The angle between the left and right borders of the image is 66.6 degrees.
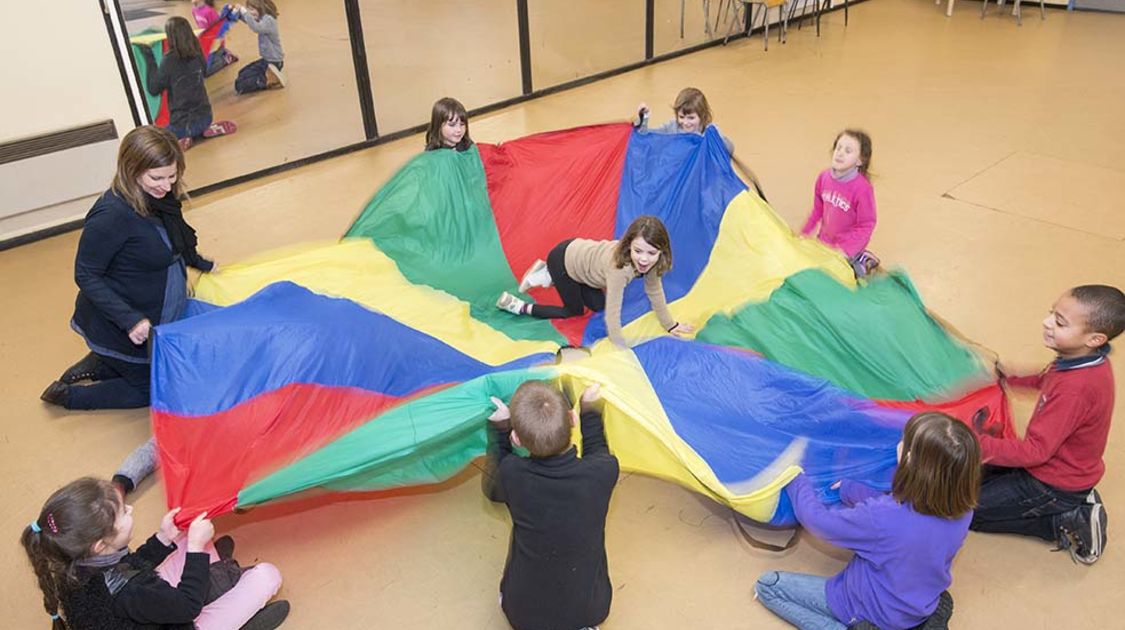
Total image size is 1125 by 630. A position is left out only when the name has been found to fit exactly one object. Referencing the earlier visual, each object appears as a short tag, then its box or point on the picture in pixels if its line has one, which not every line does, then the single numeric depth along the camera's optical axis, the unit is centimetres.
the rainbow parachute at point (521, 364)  228
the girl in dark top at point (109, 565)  180
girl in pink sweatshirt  335
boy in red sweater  216
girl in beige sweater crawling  271
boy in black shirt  190
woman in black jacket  266
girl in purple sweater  188
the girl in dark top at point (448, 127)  351
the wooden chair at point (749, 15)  734
